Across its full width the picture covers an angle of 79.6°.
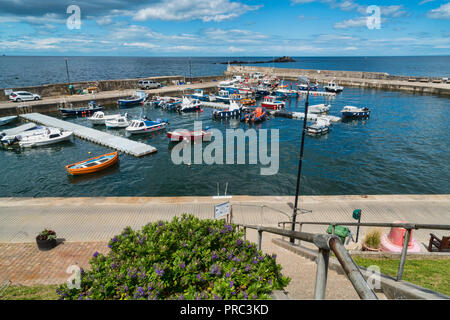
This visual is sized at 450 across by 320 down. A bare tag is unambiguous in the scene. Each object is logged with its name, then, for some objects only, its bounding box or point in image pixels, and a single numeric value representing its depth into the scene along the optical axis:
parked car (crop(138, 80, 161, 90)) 69.56
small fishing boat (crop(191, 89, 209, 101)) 62.56
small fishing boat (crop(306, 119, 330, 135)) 38.03
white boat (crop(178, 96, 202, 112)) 52.12
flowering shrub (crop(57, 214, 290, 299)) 4.34
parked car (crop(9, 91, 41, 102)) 49.31
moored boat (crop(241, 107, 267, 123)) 45.91
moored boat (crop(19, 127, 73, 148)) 32.06
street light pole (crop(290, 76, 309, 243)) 11.26
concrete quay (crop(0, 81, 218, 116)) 46.15
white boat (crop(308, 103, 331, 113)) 50.25
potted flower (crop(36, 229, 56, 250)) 12.00
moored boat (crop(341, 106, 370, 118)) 46.66
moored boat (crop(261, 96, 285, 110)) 54.97
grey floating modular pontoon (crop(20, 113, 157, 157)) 30.77
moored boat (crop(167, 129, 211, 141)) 33.66
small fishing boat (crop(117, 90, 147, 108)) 55.34
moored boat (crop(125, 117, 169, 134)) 37.03
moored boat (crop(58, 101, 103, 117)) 47.00
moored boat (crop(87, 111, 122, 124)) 42.19
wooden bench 10.30
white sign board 11.06
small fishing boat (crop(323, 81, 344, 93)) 74.50
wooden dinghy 24.50
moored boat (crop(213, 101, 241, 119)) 47.48
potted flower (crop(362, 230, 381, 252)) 10.67
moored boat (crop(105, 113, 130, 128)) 40.38
